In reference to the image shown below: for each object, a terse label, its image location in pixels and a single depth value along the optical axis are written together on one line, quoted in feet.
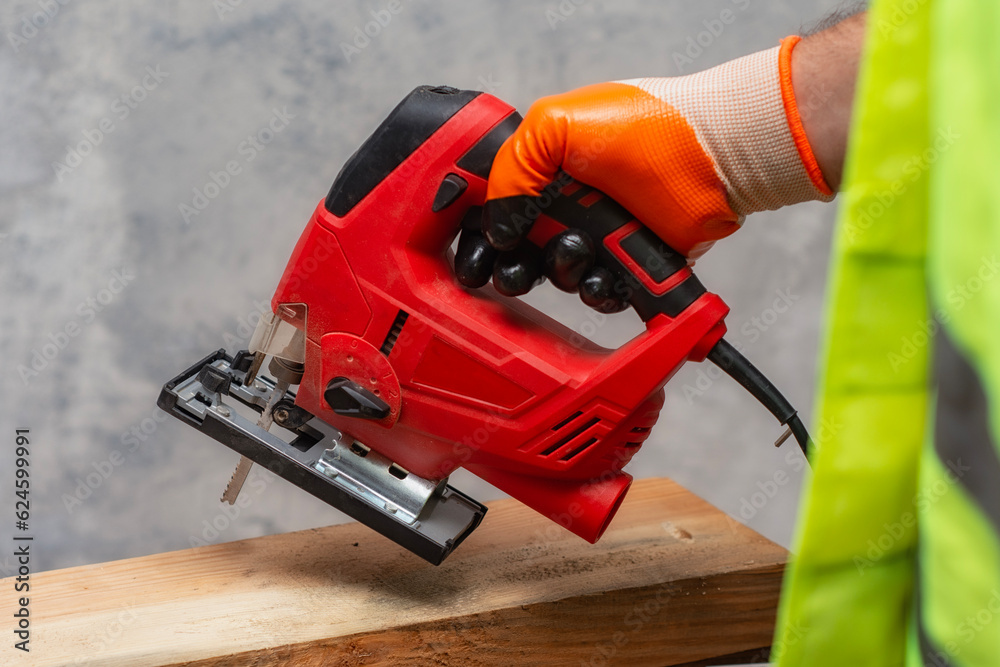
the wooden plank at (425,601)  3.83
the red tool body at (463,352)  3.85
